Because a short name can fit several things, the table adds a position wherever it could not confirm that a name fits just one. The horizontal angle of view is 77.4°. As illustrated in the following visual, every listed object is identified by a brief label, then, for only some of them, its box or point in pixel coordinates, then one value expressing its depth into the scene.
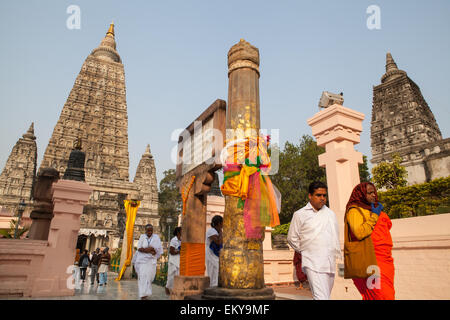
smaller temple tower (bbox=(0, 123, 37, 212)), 40.28
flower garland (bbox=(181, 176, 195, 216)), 6.15
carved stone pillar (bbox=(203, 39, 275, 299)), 3.81
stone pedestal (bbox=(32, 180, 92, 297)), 6.55
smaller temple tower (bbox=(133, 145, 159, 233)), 44.03
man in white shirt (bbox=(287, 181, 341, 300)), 3.12
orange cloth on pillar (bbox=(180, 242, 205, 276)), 5.88
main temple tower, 38.25
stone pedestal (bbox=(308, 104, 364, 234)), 6.71
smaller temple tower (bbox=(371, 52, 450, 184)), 30.10
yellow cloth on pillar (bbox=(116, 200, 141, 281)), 13.17
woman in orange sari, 2.95
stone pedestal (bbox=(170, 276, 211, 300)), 5.58
